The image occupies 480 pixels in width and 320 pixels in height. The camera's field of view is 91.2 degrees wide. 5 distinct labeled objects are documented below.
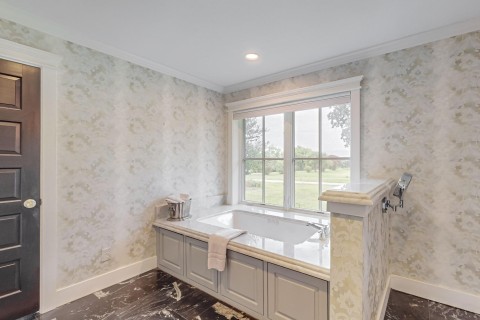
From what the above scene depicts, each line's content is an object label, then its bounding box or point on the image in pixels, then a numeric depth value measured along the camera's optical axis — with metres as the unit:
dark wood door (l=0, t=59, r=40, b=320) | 1.79
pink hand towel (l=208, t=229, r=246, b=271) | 2.06
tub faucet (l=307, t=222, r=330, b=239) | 2.16
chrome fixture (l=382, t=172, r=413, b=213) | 1.80
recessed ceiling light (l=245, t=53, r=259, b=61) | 2.51
